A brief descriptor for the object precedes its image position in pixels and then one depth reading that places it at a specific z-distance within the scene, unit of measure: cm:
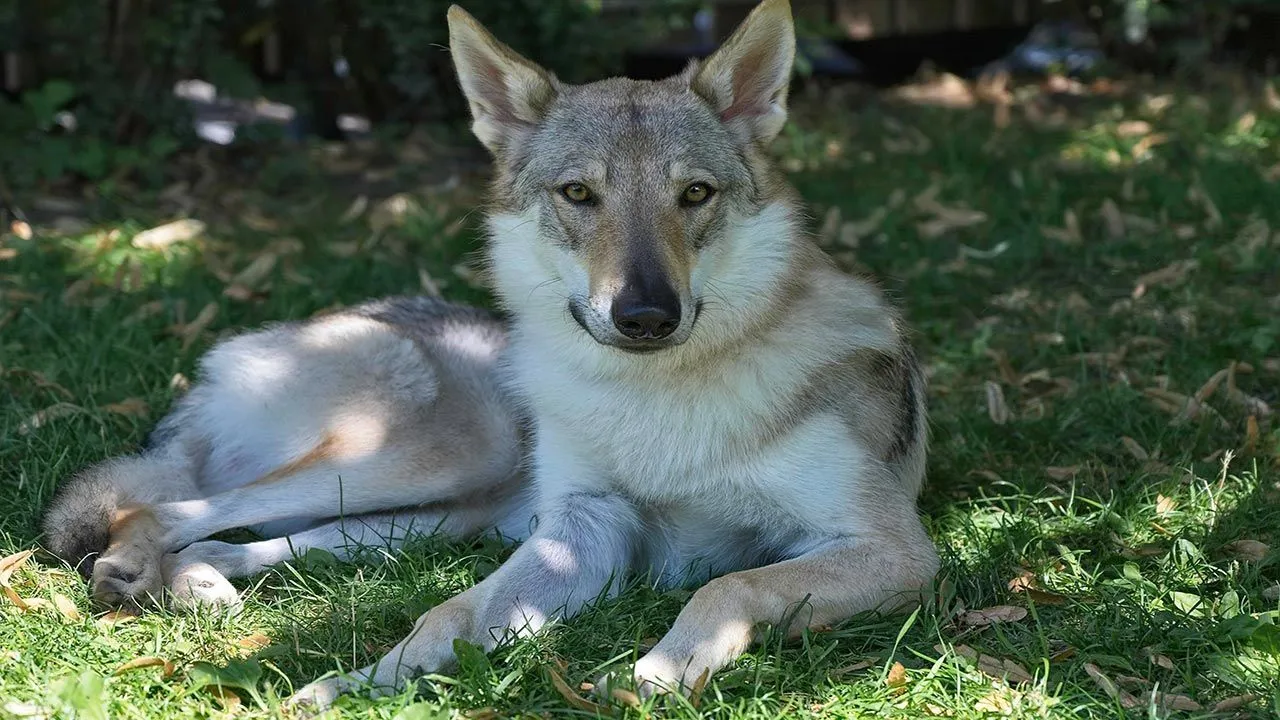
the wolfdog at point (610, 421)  346
